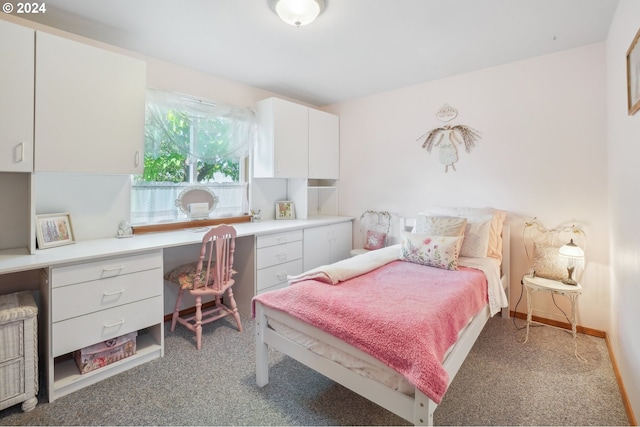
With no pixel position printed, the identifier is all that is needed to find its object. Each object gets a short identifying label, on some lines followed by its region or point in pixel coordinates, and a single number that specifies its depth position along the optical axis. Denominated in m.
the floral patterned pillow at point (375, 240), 3.74
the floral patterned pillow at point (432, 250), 2.37
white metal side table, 2.32
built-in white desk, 1.79
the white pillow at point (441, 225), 2.59
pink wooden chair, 2.41
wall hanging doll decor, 3.15
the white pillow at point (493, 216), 2.72
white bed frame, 1.31
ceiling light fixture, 1.88
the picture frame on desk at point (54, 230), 2.07
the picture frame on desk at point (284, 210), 3.82
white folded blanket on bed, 2.02
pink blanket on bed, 1.30
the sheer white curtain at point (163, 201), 2.75
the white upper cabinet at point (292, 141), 3.40
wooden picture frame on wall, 1.55
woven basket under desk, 1.64
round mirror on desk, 2.98
